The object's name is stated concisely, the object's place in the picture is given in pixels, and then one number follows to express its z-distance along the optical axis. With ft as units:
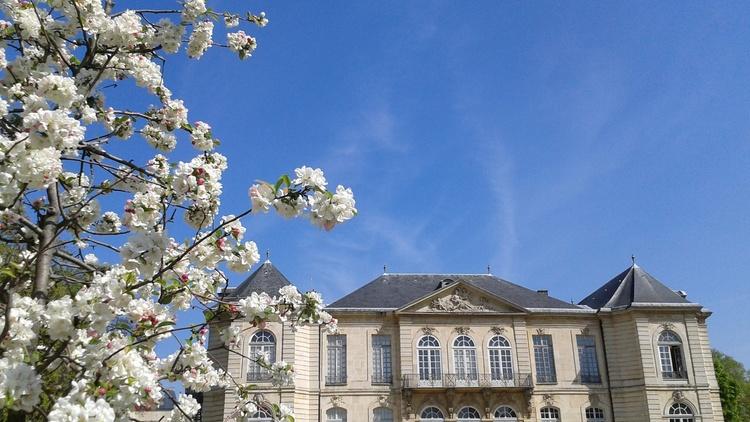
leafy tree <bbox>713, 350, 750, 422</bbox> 101.04
